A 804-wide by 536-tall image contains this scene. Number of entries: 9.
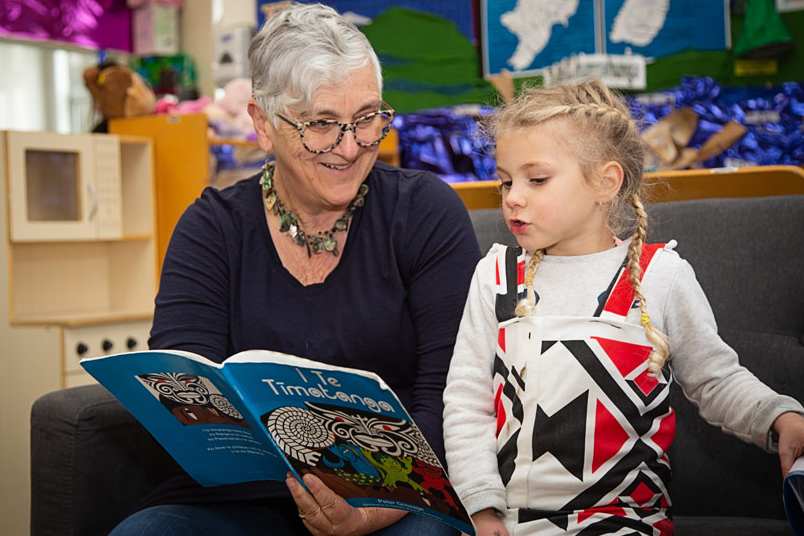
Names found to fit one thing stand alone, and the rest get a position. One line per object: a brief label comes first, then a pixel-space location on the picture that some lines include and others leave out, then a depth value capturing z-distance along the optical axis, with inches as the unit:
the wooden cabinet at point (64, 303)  106.2
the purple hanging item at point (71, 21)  168.6
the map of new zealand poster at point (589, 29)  131.3
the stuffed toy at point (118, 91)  131.7
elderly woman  48.9
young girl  40.1
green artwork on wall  150.7
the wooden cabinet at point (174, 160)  127.9
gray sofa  49.8
